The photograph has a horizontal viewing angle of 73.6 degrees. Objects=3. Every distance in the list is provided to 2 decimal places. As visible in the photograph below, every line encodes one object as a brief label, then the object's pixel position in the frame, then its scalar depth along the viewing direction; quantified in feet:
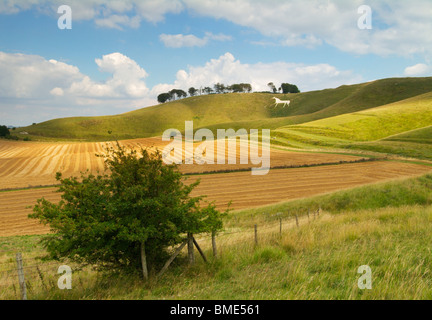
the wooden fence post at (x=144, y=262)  27.78
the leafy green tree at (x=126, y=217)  27.12
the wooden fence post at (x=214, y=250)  33.35
